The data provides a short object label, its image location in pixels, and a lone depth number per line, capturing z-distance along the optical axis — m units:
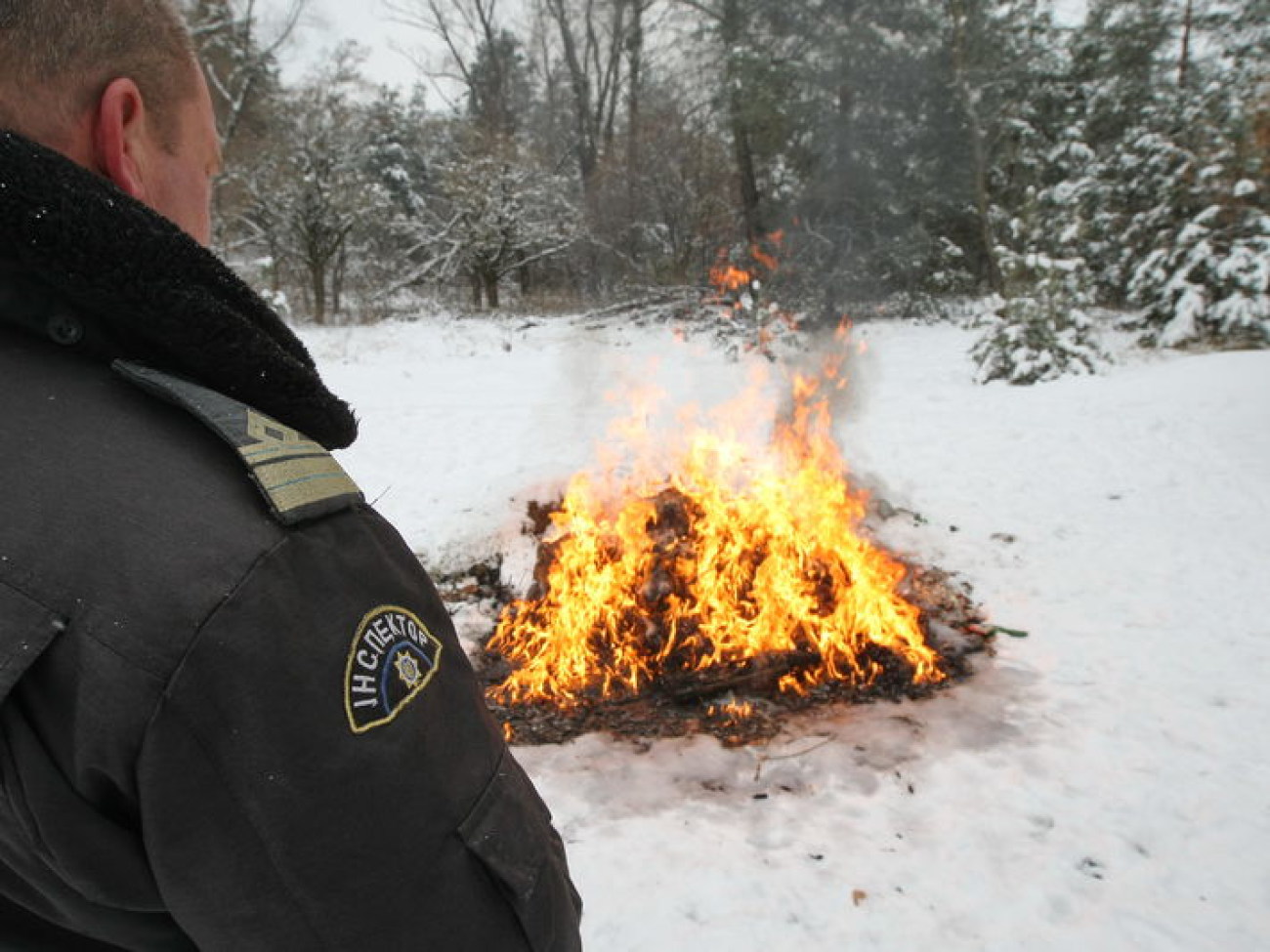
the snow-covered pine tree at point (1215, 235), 12.87
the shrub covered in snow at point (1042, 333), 11.94
